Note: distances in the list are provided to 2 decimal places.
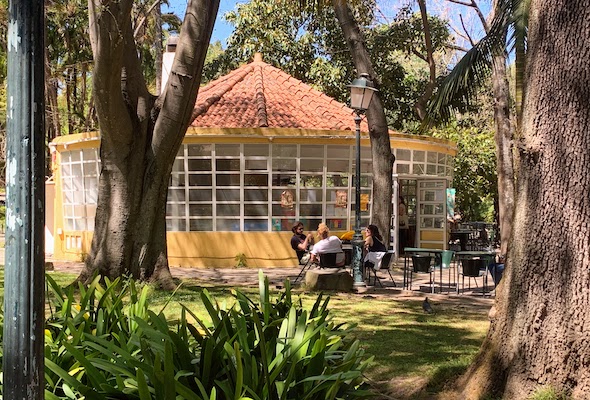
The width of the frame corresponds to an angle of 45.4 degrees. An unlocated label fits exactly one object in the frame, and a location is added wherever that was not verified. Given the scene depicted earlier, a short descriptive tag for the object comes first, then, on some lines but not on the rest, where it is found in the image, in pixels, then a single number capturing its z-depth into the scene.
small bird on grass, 9.59
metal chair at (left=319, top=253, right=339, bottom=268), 12.22
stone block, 11.59
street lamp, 12.11
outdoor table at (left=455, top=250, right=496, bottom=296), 11.34
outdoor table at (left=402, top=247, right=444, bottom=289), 11.98
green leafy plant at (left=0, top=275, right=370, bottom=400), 3.61
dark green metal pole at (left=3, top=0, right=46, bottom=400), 2.22
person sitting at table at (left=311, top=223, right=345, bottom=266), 12.33
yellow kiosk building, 16.83
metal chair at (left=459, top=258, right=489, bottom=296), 11.29
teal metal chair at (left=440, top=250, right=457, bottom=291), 11.89
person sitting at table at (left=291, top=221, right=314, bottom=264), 13.55
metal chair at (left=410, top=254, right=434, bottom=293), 11.77
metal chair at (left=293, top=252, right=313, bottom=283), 13.36
